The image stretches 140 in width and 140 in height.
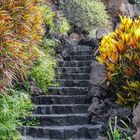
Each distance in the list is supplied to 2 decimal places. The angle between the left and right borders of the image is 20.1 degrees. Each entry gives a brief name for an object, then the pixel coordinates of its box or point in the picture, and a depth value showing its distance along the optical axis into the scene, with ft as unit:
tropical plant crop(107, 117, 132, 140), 21.24
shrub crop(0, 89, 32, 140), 21.95
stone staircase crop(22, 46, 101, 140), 23.20
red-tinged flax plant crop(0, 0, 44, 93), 23.03
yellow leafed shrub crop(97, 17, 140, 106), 24.85
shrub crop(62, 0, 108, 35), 46.50
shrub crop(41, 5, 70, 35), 35.48
